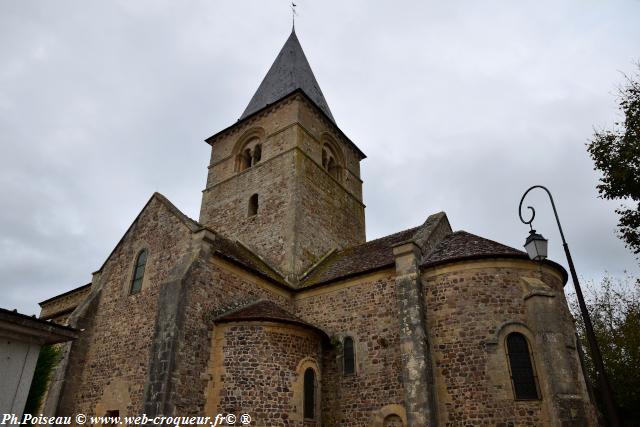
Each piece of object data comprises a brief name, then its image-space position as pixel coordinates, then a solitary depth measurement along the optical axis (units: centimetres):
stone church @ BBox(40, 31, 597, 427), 1182
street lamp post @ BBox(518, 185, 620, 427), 730
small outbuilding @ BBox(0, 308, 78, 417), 568
